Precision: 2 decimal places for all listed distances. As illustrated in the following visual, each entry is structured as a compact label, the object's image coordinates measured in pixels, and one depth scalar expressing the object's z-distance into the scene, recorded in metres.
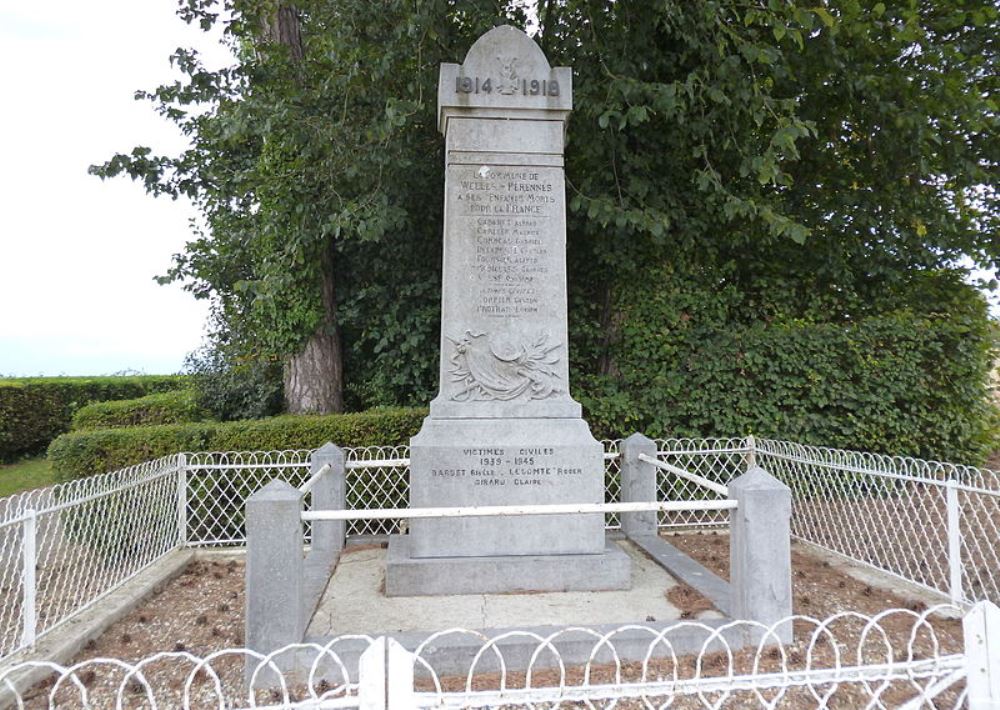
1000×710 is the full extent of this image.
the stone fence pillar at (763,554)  3.76
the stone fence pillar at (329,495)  5.45
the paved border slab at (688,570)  4.27
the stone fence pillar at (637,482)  5.87
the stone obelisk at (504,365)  4.65
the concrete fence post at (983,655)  2.04
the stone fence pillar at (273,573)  3.49
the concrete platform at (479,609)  3.93
